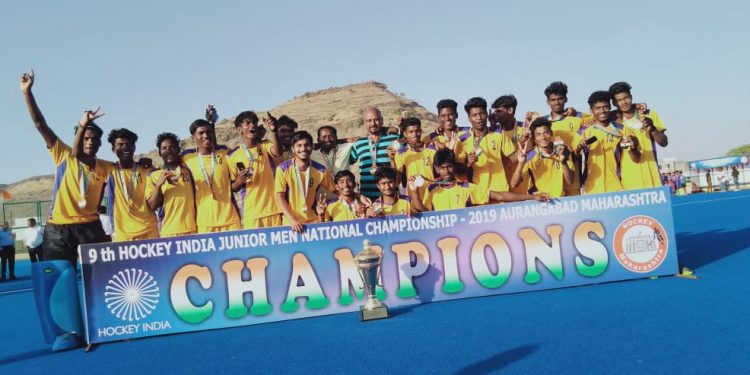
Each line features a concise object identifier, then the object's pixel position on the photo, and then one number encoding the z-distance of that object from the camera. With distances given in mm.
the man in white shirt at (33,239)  14375
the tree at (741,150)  80875
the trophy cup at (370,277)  5297
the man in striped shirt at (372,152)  7207
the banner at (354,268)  5426
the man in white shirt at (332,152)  7410
